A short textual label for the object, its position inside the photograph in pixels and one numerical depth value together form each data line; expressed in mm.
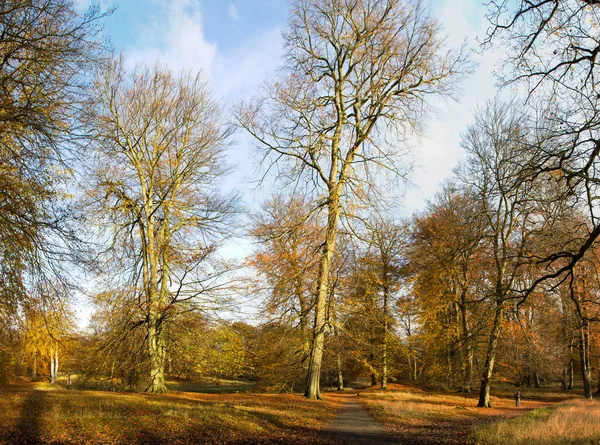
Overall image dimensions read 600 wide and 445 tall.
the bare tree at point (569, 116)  6789
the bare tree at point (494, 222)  18564
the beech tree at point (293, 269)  15977
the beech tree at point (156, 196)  17859
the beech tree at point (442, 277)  21700
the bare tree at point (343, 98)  16125
